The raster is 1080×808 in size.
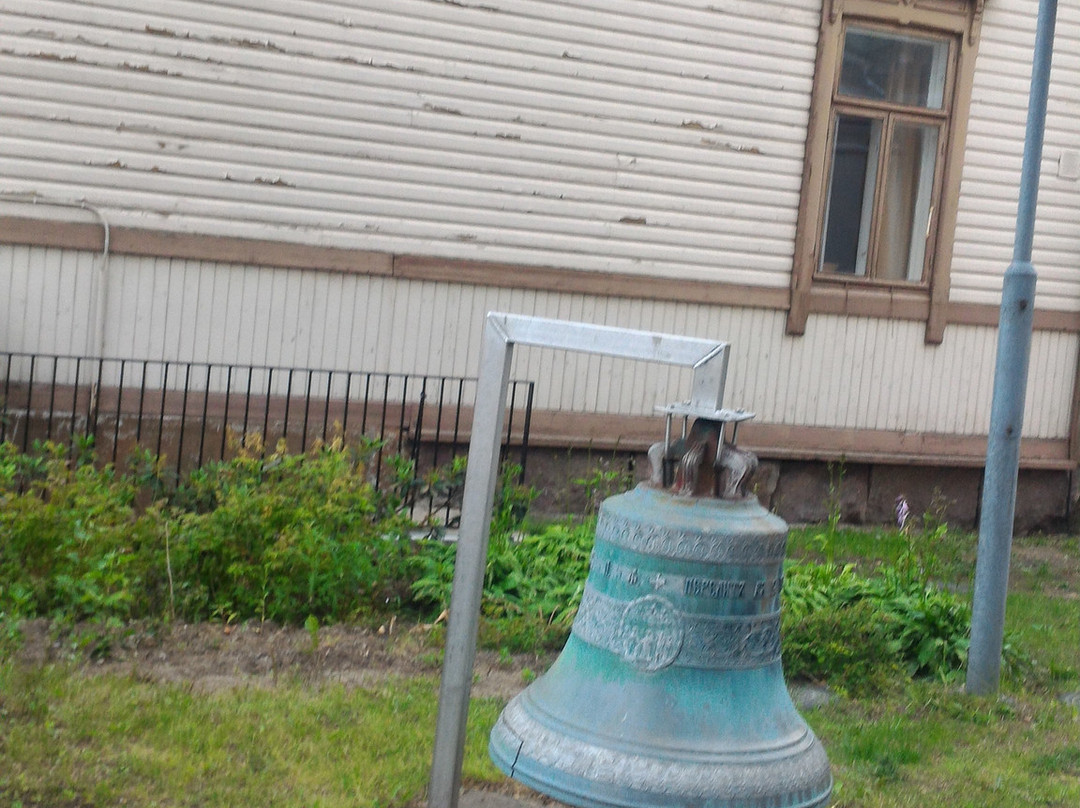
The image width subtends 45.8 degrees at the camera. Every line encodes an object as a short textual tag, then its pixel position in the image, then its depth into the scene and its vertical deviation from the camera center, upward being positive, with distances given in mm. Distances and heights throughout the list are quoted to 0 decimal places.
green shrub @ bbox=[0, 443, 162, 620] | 5426 -1013
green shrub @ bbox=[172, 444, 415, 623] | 5828 -978
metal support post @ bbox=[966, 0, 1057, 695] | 5641 -12
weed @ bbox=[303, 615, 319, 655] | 5454 -1231
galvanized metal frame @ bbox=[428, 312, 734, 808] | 2443 -177
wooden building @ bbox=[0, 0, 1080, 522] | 8414 +1224
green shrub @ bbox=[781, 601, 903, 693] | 5773 -1152
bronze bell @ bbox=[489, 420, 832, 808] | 2396 -573
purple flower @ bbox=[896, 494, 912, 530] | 6957 -594
